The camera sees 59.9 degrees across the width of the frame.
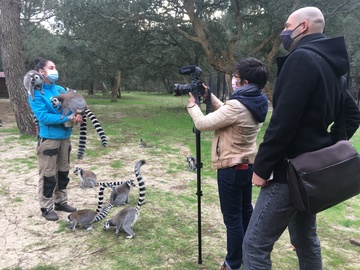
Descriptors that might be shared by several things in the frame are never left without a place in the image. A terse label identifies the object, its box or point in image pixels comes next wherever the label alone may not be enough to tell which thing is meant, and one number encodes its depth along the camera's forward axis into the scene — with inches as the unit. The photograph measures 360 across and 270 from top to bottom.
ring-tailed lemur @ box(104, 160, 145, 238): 150.9
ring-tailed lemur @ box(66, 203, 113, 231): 155.9
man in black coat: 72.5
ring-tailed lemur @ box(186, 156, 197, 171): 263.6
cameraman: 101.2
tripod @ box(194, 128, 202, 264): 116.2
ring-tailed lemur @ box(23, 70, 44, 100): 152.0
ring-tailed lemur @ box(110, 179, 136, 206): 187.2
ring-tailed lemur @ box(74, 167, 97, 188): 215.6
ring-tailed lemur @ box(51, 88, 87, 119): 157.6
